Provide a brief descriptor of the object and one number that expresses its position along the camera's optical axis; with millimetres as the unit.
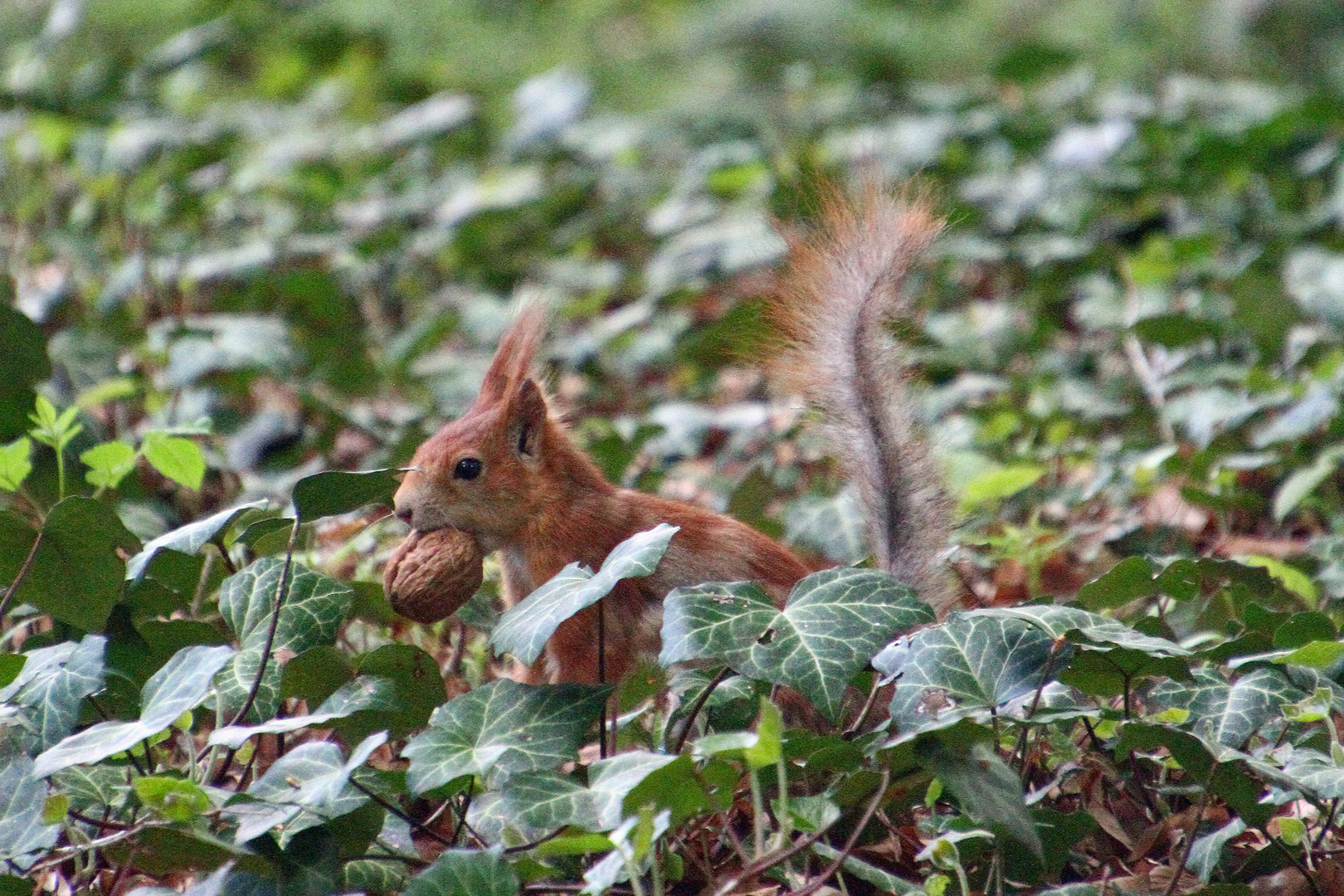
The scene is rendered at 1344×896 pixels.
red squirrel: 6530
